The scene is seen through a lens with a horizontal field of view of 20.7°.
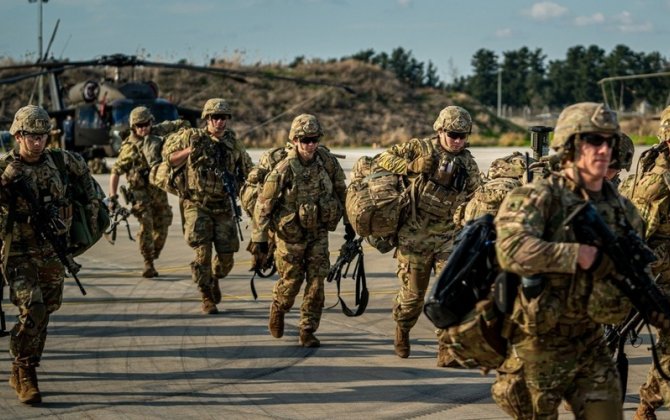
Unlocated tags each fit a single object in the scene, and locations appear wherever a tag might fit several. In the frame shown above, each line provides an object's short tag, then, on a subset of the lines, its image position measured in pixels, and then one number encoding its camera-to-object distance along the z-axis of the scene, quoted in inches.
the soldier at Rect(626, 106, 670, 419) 449.6
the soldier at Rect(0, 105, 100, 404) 506.8
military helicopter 1841.2
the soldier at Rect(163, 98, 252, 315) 713.8
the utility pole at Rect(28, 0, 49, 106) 3050.9
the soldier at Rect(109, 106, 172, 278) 861.7
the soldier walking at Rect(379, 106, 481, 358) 575.1
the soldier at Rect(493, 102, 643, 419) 329.5
